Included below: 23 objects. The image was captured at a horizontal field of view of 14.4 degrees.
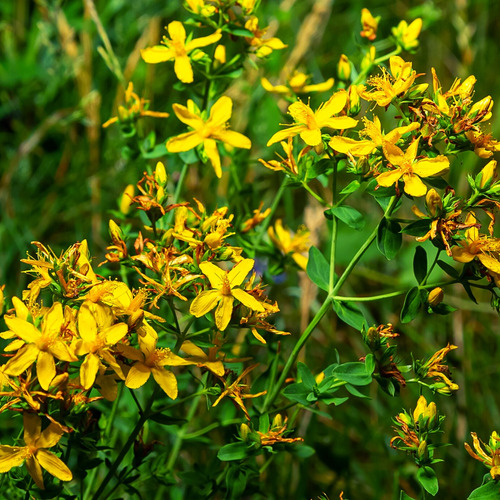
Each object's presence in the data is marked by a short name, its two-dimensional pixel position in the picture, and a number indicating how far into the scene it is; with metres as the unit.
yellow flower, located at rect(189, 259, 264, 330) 0.54
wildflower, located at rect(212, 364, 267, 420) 0.56
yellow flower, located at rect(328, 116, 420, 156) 0.55
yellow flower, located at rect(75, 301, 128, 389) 0.53
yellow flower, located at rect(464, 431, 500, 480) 0.55
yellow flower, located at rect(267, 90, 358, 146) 0.57
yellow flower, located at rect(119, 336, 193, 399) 0.54
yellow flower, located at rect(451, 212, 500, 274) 0.55
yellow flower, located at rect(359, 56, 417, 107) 0.57
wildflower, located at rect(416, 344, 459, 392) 0.56
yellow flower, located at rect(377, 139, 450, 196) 0.55
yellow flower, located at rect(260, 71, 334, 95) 0.63
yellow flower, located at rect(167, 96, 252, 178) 0.60
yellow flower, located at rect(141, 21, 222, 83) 0.60
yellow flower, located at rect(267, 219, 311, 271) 0.63
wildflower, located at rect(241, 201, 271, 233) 0.61
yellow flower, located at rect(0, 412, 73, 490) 0.54
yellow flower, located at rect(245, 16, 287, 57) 0.61
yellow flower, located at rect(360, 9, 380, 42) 0.64
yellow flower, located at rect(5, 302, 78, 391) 0.53
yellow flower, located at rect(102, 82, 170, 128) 0.63
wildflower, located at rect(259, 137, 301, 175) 0.58
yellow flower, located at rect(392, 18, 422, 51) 0.64
